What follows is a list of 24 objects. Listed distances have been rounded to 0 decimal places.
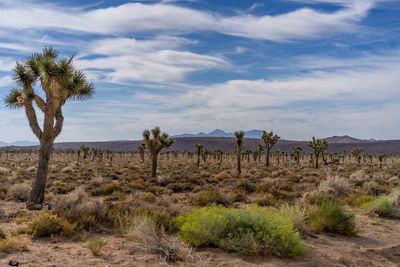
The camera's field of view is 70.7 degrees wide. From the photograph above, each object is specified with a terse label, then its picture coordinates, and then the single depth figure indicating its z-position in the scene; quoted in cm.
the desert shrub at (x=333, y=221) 838
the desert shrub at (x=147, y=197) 1257
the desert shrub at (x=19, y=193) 1459
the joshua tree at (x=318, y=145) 4653
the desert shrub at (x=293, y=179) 2403
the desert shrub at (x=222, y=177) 2603
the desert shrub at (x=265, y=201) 1311
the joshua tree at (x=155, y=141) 2658
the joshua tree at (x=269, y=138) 4541
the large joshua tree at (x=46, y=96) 1240
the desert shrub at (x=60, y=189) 1742
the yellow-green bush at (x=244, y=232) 629
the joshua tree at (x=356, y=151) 7331
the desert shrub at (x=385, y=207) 1072
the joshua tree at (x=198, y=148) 4917
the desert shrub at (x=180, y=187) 1903
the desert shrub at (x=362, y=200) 1277
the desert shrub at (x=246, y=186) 1848
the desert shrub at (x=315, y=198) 1205
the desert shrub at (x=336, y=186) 1542
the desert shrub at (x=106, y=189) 1635
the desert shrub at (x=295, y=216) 814
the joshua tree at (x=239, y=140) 3504
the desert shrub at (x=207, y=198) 1295
